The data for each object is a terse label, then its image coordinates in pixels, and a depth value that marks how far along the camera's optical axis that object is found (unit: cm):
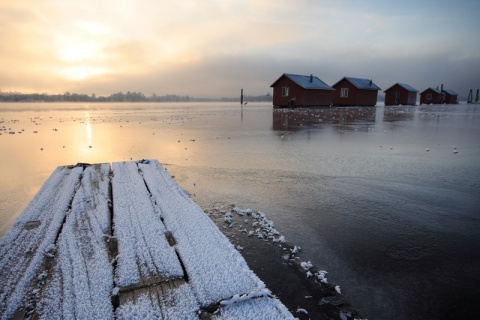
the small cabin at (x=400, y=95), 5803
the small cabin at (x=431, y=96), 7281
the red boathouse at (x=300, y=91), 3947
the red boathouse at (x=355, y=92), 4734
